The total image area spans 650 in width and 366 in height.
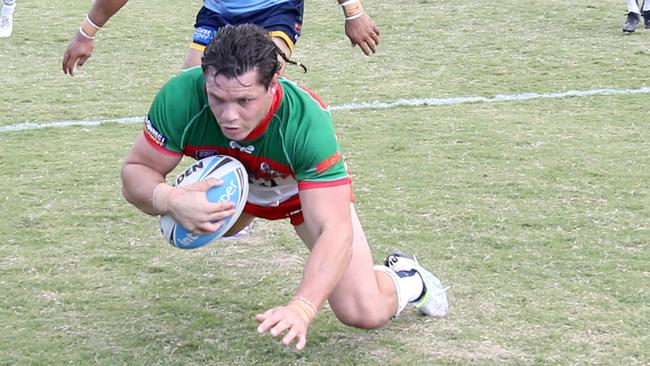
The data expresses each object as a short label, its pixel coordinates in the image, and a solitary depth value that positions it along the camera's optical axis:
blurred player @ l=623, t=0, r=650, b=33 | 10.67
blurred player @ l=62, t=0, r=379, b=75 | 5.36
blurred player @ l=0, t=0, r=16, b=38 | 10.88
